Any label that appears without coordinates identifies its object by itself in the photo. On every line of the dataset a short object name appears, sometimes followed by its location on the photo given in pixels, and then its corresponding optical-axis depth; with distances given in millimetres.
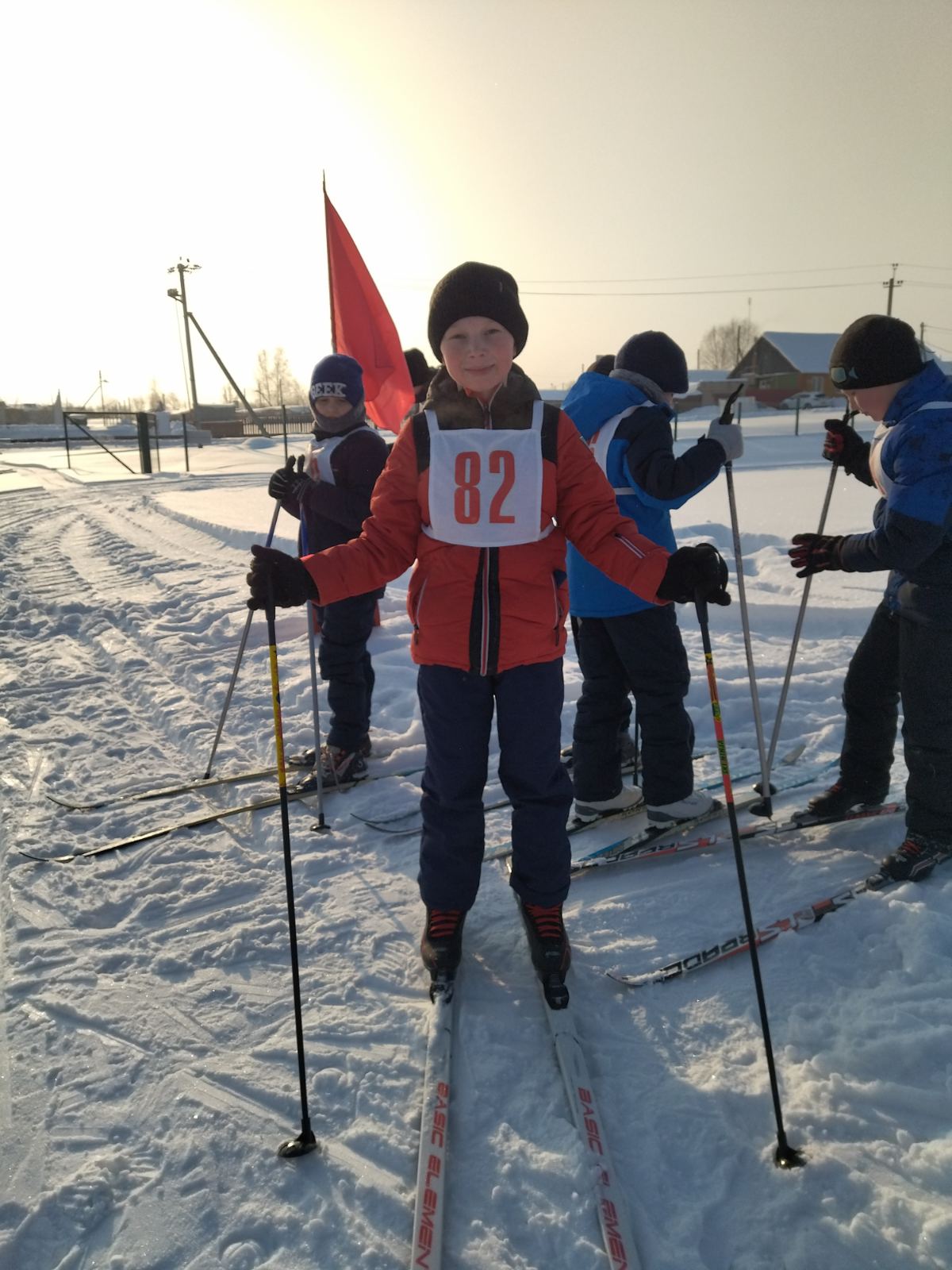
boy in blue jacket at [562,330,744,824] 2805
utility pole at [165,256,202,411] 36206
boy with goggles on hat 2285
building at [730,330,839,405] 50688
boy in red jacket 2189
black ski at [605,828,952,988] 2322
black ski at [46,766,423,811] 3594
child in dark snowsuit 3627
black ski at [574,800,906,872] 3000
